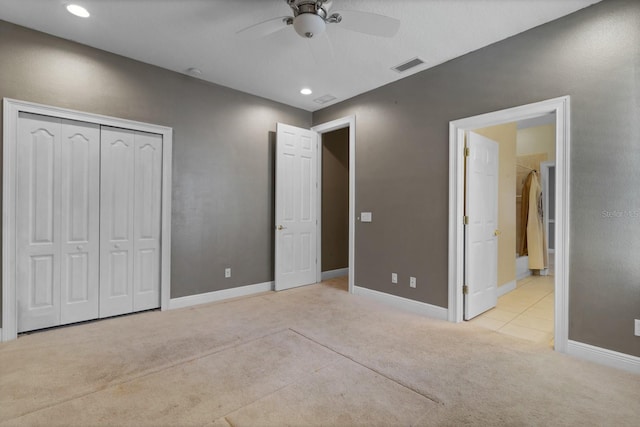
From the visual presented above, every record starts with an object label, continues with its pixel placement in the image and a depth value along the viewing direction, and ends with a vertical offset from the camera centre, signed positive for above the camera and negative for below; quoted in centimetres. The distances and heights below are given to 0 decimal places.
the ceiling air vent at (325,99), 455 +174
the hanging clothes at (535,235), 575 -36
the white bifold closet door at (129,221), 335 -10
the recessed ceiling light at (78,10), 256 +172
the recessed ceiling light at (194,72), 368 +173
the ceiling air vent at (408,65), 340 +172
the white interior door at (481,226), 346 -13
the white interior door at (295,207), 462 +11
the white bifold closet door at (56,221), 291 -10
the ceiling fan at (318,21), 221 +144
